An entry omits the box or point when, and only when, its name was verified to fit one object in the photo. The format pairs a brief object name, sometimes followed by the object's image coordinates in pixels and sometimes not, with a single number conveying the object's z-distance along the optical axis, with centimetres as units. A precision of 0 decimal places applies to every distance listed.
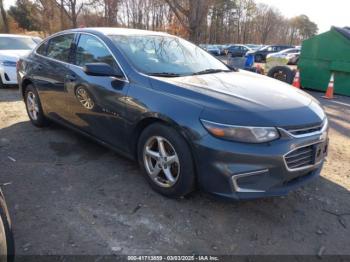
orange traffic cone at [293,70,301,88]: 927
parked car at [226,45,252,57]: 3185
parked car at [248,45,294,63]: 2877
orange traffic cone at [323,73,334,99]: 853
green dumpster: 850
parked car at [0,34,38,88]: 852
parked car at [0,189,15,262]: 198
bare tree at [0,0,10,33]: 2911
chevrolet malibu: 257
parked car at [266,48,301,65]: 2019
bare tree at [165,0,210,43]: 1227
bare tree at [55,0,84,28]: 2447
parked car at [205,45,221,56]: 3326
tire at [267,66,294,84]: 944
